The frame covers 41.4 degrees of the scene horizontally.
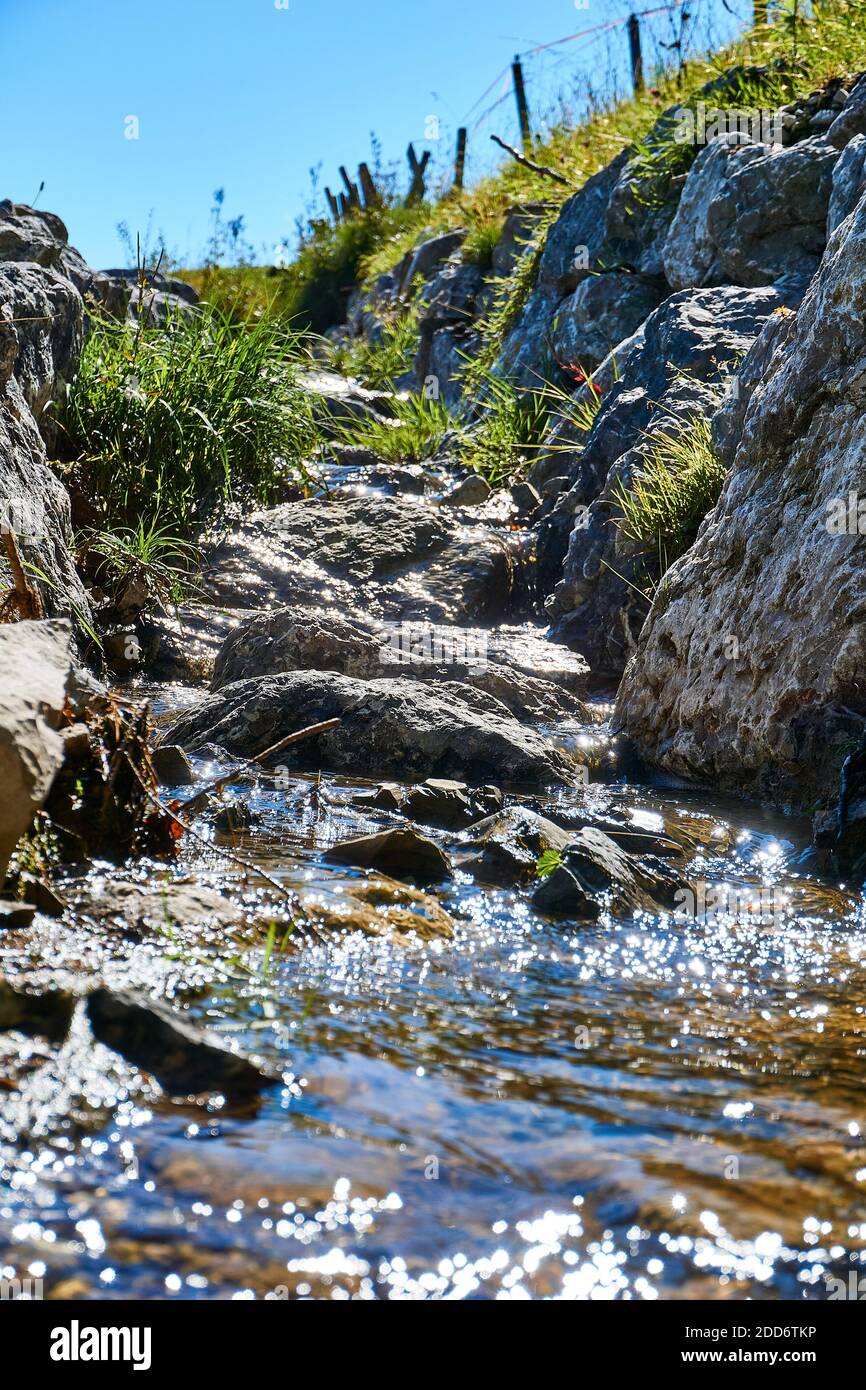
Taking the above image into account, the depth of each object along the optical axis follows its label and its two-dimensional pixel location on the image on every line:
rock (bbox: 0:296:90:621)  5.47
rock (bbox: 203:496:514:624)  7.65
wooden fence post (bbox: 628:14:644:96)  14.56
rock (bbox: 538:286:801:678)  7.10
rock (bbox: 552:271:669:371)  10.13
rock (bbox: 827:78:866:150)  7.36
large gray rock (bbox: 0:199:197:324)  6.86
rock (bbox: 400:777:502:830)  4.04
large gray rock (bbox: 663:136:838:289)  8.02
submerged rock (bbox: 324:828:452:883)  3.39
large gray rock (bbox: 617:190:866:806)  4.12
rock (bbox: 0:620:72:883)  2.29
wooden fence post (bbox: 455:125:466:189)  22.08
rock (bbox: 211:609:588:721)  5.83
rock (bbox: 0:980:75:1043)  1.98
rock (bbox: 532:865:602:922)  3.13
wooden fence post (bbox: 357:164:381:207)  24.80
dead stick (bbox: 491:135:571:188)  11.80
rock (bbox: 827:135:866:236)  5.74
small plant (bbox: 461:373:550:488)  9.99
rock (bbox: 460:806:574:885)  3.41
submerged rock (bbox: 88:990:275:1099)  1.94
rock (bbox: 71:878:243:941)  2.52
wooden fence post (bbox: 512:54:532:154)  17.42
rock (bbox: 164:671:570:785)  4.77
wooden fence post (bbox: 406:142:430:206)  24.37
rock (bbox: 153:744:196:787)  4.05
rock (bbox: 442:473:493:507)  9.53
